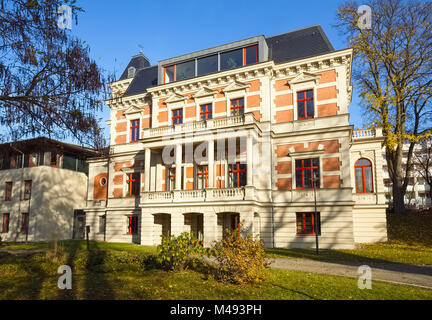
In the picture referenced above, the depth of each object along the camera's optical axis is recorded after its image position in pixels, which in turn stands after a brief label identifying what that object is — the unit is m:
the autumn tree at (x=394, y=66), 25.23
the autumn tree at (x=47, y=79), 7.86
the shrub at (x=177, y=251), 10.37
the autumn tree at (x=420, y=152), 35.54
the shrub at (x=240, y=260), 8.80
